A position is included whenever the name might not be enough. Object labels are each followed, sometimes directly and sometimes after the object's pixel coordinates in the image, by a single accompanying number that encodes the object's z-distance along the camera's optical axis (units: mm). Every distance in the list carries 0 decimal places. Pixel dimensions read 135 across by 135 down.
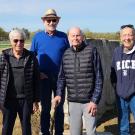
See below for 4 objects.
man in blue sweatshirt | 2911
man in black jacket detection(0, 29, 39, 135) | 2831
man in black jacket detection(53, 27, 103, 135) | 2766
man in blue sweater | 3186
